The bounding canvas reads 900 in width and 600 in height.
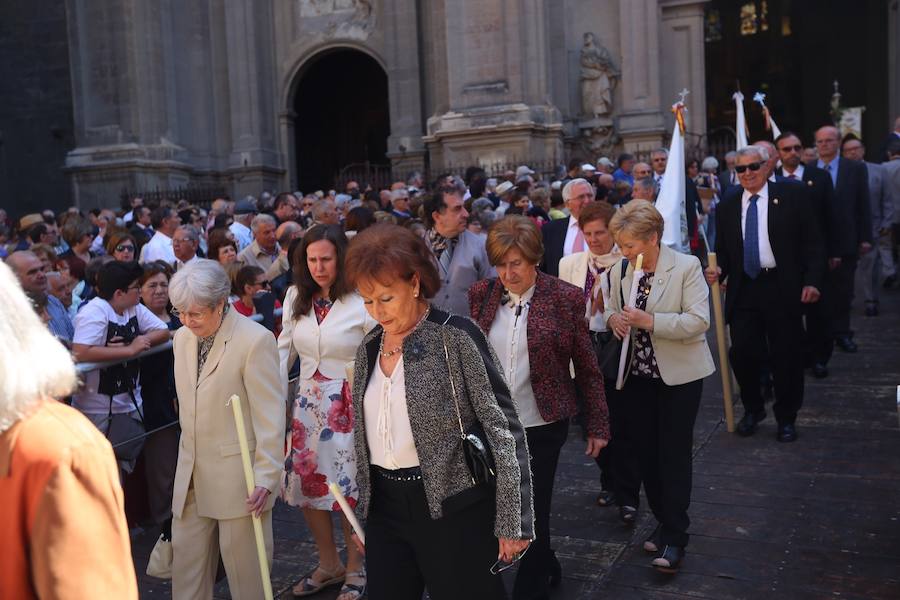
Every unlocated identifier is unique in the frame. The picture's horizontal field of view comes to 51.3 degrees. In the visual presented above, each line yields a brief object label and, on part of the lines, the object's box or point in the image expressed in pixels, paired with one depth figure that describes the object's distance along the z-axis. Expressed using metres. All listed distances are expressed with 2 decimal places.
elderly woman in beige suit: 4.03
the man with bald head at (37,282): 6.28
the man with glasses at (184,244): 8.56
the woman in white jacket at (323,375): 4.65
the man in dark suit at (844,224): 8.76
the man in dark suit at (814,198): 7.79
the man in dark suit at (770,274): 6.75
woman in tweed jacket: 3.10
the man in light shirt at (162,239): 9.88
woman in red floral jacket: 4.31
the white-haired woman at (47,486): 1.79
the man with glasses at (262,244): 8.62
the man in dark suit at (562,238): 6.95
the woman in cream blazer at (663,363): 4.80
